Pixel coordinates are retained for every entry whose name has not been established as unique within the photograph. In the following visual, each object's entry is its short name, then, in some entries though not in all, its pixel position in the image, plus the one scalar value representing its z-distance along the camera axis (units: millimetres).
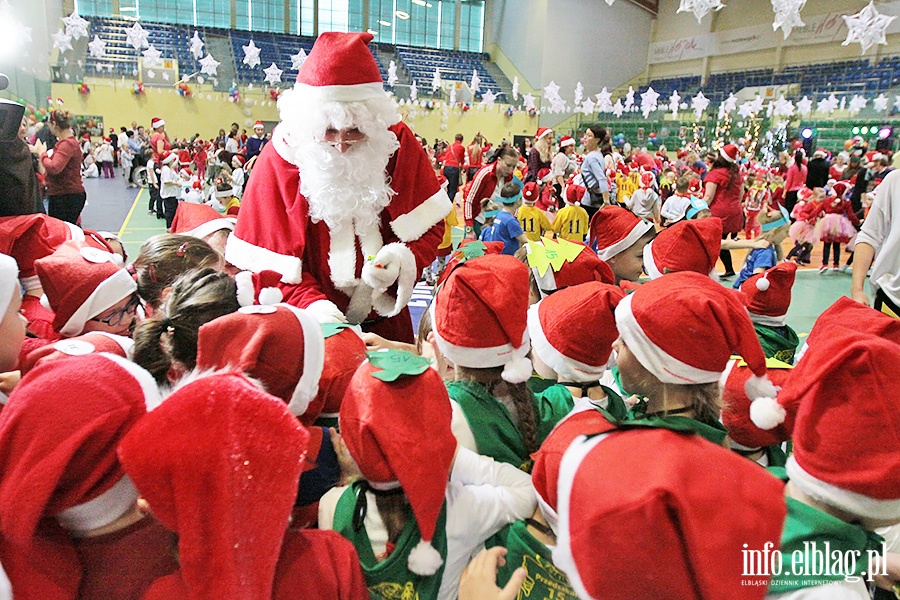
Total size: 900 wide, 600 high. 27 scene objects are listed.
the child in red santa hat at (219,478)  873
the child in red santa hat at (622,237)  3161
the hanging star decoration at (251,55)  19623
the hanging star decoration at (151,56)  18703
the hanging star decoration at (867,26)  14156
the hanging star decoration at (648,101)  20766
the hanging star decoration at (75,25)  17359
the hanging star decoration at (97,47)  18734
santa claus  2354
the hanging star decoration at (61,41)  16656
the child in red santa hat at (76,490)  889
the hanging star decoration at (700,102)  19391
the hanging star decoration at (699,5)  11367
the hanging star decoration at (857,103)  16109
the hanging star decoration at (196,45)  18844
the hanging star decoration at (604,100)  22734
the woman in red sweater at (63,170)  5461
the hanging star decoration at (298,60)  18725
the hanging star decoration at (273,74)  19250
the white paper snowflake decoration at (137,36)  17203
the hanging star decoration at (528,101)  24016
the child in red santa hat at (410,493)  1121
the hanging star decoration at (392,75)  21344
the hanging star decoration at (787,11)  11899
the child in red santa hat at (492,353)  1458
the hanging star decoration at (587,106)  23195
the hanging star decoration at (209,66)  19484
